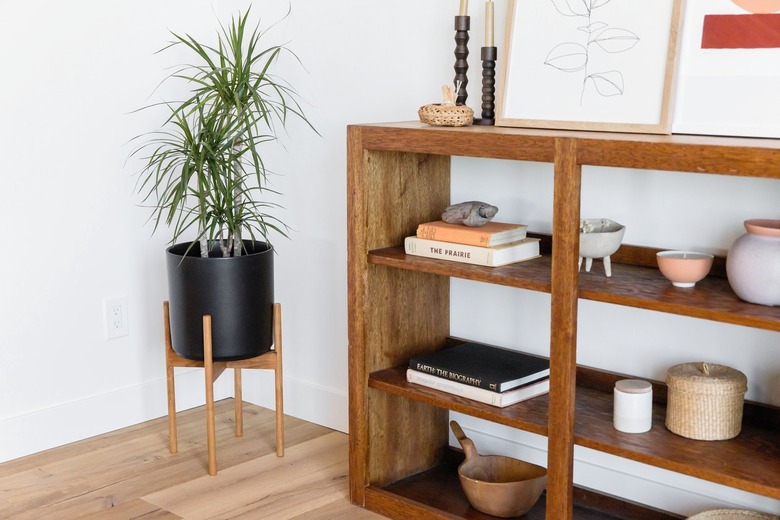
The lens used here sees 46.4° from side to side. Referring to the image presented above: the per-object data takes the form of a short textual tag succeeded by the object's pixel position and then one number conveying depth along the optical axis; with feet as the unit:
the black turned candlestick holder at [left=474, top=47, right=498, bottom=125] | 7.11
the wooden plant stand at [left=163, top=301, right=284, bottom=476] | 8.17
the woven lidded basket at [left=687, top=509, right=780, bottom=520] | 6.35
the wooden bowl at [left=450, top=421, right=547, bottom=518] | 7.03
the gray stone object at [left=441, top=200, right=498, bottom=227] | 7.06
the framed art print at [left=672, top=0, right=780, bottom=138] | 5.86
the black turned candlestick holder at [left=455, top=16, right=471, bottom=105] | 7.25
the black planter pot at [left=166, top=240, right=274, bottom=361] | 8.06
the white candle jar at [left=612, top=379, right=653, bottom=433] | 6.21
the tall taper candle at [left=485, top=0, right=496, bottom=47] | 7.04
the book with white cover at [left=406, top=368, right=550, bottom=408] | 6.72
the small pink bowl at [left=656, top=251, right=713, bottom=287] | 5.91
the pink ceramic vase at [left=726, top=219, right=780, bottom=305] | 5.43
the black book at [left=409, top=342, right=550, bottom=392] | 6.81
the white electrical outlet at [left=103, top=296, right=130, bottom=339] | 9.30
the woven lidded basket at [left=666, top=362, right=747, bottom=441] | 5.94
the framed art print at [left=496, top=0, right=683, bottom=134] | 6.25
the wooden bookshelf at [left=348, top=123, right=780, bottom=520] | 5.57
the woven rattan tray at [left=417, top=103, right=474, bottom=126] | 6.95
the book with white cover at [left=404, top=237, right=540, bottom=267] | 6.69
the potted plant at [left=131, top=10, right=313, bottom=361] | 8.02
